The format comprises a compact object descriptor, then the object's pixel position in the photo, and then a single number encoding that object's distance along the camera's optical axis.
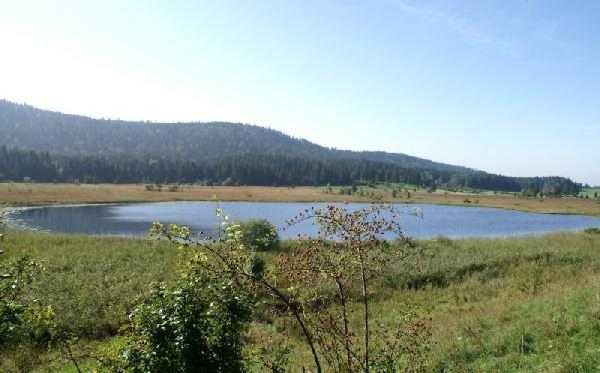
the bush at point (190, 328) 5.84
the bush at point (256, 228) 35.31
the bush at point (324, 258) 6.40
